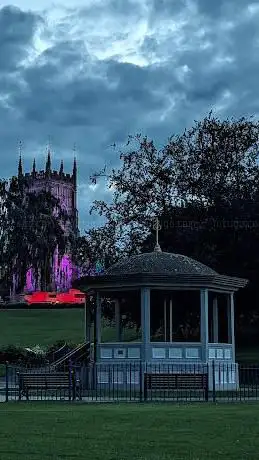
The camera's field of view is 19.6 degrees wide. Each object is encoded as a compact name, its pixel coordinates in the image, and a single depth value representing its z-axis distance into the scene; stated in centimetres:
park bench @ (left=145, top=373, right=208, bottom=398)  2359
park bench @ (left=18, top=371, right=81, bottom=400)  2328
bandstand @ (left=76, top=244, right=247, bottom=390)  2784
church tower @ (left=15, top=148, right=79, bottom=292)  9569
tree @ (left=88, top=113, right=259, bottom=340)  4281
